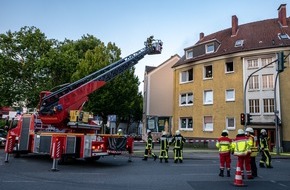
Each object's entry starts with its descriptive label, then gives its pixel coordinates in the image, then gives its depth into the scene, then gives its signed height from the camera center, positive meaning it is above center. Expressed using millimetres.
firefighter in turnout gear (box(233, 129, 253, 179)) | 9523 -245
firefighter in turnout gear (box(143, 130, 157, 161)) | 16328 -530
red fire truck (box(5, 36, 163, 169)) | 12258 +105
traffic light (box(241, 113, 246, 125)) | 20750 +1485
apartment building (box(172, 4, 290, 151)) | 27328 +5784
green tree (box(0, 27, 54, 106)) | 28828 +6562
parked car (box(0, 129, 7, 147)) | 22391 -553
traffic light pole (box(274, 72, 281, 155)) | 21045 -302
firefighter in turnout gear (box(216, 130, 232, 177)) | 10797 -500
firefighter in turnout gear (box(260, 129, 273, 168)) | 13273 -489
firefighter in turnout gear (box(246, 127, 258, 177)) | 10781 -399
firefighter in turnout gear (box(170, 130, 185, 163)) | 15073 -481
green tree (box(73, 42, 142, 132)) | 30609 +5099
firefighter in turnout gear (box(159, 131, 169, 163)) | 15448 -600
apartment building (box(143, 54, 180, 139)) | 41562 +6128
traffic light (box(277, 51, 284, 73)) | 16906 +4573
